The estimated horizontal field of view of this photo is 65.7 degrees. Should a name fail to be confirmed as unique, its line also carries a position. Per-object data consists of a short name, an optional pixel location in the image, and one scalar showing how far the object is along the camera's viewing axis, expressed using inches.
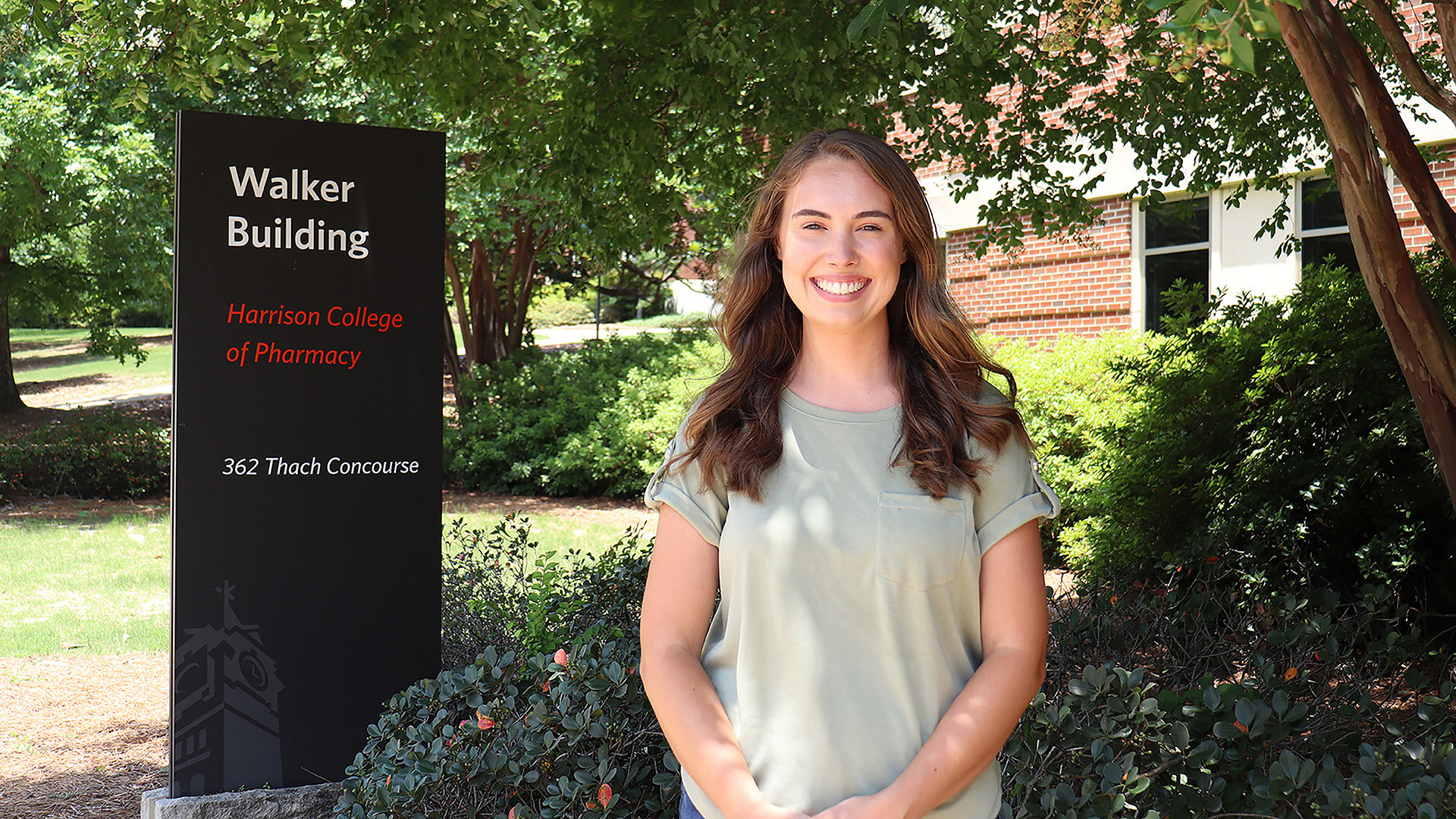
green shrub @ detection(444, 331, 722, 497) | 527.5
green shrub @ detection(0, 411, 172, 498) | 525.3
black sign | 152.5
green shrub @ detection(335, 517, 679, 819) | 122.1
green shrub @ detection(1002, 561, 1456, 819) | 98.4
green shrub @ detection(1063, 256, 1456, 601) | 209.3
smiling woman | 66.9
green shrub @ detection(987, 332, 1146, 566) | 322.0
